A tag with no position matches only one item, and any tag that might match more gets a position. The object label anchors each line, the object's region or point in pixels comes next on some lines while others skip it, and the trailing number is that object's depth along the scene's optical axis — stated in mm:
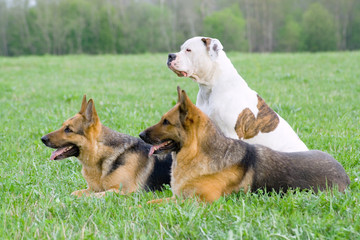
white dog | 11575
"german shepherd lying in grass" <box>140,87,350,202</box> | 9094
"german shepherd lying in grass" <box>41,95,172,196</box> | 10437
